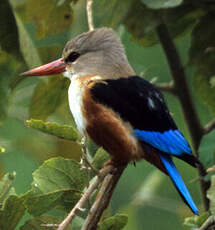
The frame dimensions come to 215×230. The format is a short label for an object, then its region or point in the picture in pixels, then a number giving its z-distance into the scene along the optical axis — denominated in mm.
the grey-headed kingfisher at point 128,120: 4548
